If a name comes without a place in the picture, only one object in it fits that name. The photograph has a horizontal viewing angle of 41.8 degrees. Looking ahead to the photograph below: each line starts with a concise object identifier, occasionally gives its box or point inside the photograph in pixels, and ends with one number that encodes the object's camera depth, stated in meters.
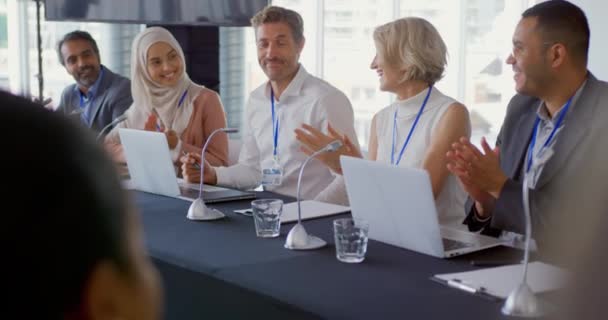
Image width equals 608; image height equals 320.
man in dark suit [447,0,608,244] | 2.19
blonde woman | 2.78
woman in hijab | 3.88
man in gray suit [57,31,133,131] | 4.53
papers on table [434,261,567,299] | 1.68
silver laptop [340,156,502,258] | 1.98
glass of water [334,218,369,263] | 1.97
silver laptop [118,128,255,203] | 2.92
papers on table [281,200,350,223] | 2.54
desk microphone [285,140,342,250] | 2.13
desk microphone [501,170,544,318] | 1.53
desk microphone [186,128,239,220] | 2.56
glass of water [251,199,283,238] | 2.28
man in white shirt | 3.37
